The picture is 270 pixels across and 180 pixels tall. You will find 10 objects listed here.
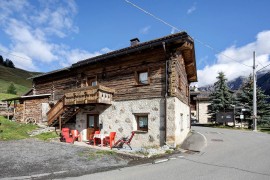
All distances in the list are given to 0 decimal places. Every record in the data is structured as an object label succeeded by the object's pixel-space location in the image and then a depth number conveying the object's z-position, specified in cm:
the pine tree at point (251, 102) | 2228
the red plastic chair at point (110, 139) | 954
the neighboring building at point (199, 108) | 3188
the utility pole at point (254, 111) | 1785
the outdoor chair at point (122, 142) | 931
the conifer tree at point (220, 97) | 2493
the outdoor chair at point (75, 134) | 1111
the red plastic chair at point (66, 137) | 1063
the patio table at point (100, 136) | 970
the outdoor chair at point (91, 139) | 1094
